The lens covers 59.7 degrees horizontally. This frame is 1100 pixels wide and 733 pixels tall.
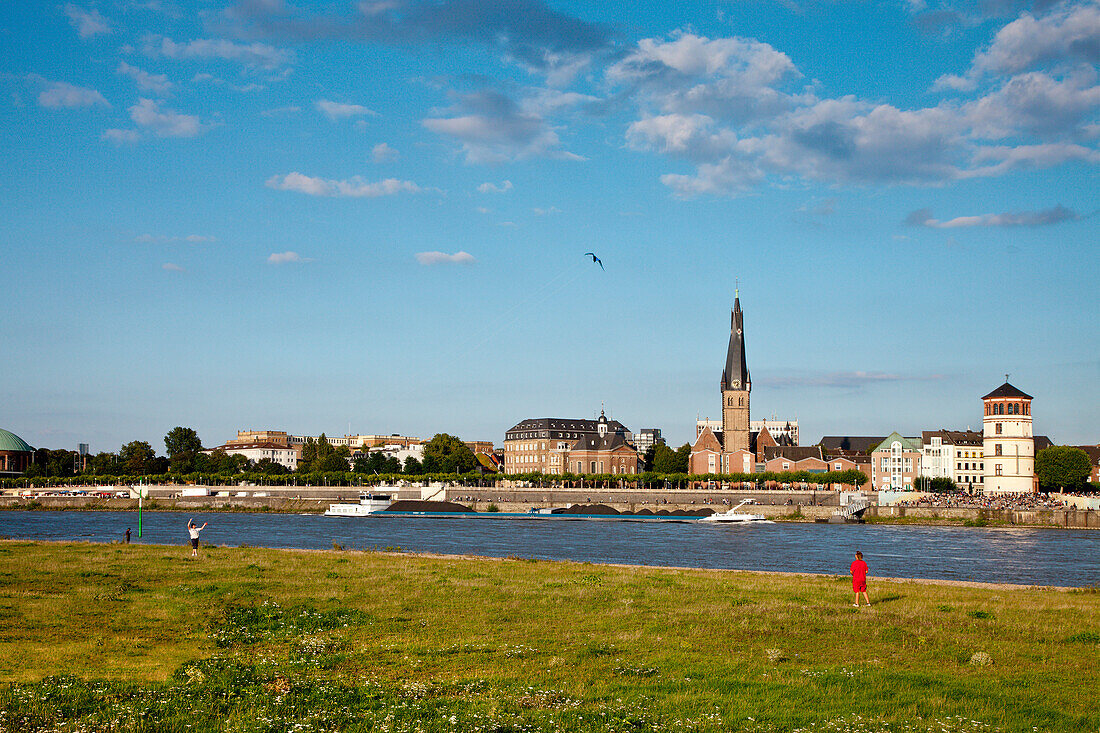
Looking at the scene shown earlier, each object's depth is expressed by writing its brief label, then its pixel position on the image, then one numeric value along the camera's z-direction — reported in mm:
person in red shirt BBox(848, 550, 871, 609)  27672
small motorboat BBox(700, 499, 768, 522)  110812
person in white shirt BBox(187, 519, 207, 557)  42347
